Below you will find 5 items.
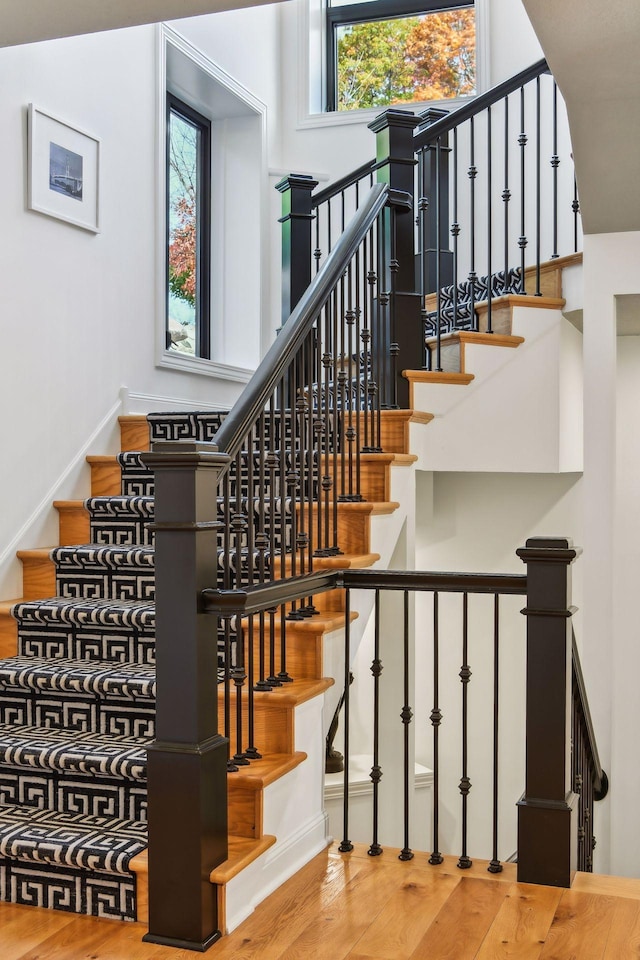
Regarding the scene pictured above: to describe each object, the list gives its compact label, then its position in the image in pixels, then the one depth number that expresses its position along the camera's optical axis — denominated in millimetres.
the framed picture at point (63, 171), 3926
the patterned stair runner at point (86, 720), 2408
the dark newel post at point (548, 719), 2564
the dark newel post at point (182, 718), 2244
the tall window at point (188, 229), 5660
